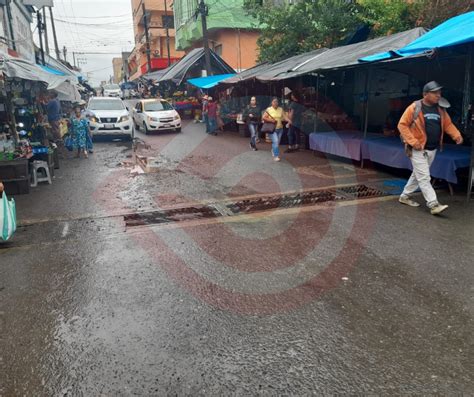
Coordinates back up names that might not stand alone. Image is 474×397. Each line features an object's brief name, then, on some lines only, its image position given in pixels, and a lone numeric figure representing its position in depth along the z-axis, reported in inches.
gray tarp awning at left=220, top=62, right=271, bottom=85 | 619.8
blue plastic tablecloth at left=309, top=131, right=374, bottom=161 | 382.0
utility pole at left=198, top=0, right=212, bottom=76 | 812.0
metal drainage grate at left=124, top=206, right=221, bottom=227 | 245.6
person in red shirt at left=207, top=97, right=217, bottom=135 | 722.8
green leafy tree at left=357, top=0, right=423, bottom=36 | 461.4
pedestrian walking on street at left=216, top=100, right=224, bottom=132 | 752.6
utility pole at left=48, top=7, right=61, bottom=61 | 1231.5
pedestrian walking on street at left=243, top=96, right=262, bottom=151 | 505.0
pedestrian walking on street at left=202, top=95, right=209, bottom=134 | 738.2
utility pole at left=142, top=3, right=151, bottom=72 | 1567.4
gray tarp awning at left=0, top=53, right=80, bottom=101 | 313.5
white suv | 622.8
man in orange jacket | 232.1
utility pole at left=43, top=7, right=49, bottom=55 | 860.2
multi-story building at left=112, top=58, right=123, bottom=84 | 4987.7
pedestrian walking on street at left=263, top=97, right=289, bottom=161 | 431.5
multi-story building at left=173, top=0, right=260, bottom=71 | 1080.2
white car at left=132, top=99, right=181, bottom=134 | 712.4
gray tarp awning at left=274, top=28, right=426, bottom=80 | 323.3
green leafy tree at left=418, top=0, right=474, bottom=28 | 416.5
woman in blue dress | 494.6
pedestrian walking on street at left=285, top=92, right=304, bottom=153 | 500.2
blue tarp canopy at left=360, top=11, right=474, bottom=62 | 248.4
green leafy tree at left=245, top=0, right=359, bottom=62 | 584.4
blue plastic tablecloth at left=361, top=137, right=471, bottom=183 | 273.1
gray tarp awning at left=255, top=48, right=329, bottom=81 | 480.1
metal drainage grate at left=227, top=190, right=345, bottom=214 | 267.7
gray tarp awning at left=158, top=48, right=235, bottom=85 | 966.4
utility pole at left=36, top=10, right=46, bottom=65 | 828.0
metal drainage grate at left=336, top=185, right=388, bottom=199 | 288.7
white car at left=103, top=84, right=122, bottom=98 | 1922.7
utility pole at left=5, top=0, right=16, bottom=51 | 590.9
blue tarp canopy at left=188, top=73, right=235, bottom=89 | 791.3
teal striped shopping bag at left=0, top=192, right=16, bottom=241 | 199.9
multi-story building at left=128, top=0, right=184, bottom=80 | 1971.0
